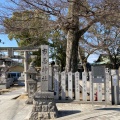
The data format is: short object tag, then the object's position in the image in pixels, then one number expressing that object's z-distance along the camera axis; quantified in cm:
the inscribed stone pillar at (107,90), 747
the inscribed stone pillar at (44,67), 582
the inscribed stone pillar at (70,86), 793
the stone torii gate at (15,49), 1213
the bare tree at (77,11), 778
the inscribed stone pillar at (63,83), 800
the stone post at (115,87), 741
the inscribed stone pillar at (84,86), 778
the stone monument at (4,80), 1837
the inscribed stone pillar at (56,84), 803
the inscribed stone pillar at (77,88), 784
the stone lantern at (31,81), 878
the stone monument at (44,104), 569
